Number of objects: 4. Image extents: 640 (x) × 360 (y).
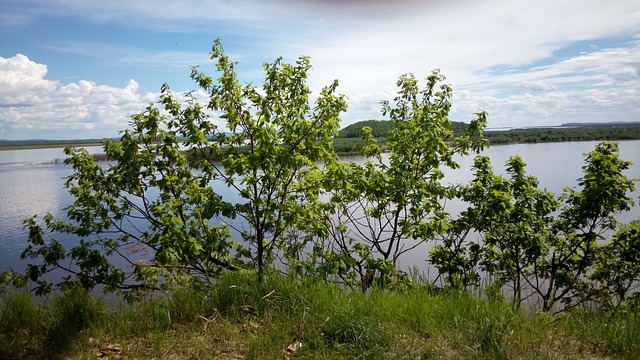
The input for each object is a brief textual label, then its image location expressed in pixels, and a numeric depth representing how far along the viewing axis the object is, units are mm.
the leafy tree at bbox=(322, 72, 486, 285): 6098
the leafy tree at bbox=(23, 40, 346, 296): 5297
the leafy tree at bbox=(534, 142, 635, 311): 6922
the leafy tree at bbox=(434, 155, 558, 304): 6859
